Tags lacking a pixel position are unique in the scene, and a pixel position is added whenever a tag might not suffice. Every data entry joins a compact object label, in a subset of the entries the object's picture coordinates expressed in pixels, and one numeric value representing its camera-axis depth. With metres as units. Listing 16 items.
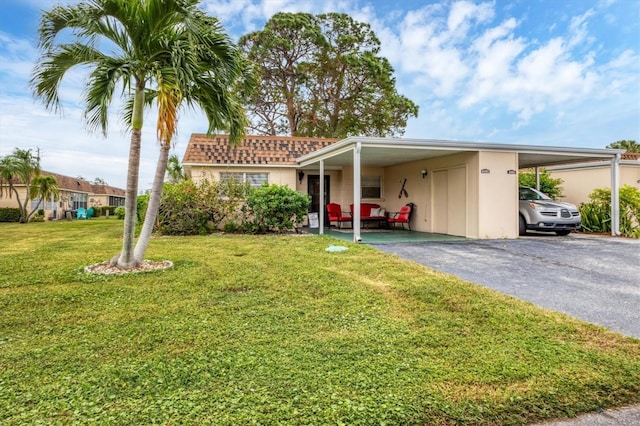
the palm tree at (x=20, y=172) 22.30
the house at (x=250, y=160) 13.49
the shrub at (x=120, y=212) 28.92
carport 10.24
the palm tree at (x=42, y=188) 23.61
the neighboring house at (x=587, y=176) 13.86
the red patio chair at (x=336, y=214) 13.63
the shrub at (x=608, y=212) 12.13
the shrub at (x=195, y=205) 11.79
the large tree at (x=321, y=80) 22.64
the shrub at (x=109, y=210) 38.06
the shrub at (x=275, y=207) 11.67
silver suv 11.43
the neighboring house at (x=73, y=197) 25.64
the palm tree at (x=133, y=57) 5.84
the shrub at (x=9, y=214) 23.86
